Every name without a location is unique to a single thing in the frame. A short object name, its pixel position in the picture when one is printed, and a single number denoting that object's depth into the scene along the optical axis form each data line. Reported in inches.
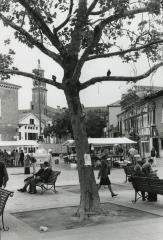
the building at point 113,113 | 3254.2
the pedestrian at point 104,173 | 601.3
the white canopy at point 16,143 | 1569.9
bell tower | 5339.6
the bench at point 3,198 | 375.6
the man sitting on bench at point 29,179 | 670.8
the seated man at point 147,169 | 586.2
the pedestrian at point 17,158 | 1707.4
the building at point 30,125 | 3235.7
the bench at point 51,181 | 655.8
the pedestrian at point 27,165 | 1160.2
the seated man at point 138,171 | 572.1
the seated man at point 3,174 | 504.1
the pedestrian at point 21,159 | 1653.5
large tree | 440.1
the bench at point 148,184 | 481.7
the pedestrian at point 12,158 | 1672.5
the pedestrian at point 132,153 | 1237.6
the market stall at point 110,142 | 1394.4
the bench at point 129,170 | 723.3
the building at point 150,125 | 1845.5
